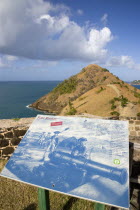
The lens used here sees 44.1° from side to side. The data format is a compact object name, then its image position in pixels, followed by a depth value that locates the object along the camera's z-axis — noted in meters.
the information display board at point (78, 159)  2.11
